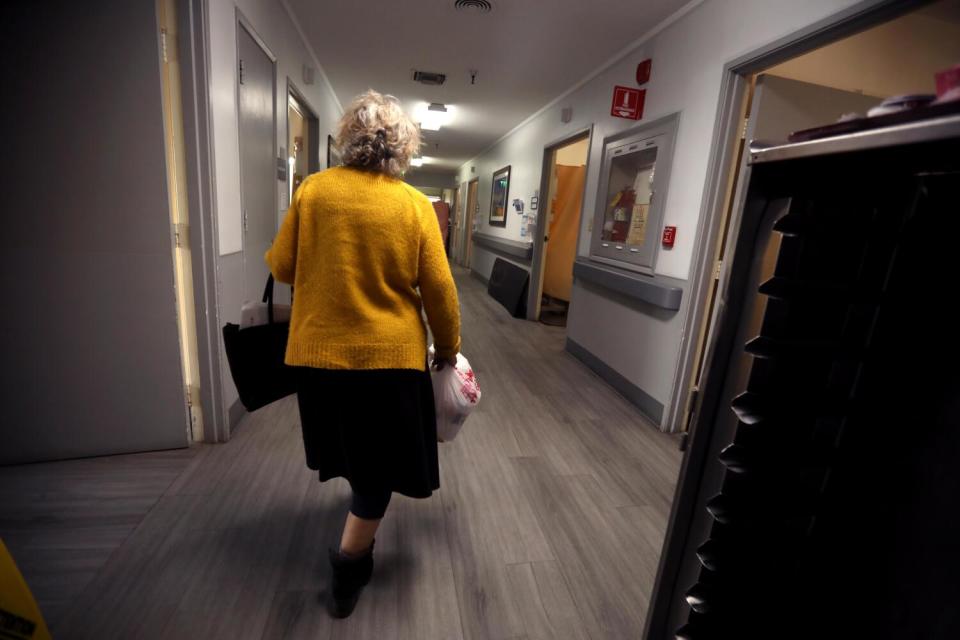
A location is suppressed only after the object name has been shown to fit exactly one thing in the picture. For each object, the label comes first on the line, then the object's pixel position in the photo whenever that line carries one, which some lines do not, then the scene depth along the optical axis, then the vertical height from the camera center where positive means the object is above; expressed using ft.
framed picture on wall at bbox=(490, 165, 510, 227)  23.77 +1.40
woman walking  3.62 -0.80
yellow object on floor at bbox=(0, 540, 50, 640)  2.66 -2.61
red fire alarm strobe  10.37 +3.83
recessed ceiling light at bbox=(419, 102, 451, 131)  18.57 +4.62
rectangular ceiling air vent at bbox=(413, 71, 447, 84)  14.85 +4.72
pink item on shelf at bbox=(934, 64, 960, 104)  1.51 +0.62
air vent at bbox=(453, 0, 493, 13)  9.61 +4.69
